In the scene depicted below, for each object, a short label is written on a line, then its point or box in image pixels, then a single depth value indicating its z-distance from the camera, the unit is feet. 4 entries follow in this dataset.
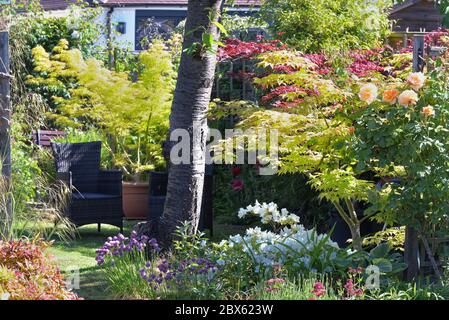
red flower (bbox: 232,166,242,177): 36.60
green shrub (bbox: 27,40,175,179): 37.81
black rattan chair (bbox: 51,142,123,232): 32.83
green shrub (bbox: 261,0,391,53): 37.37
